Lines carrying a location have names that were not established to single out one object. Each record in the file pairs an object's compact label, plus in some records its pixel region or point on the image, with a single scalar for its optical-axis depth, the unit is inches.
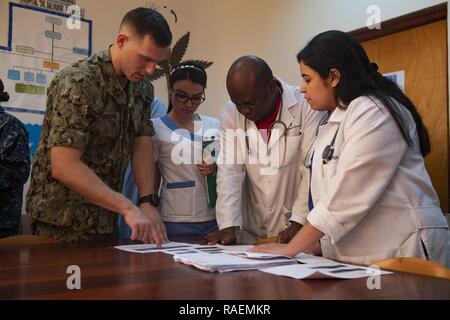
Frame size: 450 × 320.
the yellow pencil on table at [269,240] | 64.2
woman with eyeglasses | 80.8
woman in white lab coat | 49.5
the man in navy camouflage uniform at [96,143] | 60.5
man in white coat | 71.6
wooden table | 32.6
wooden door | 102.7
